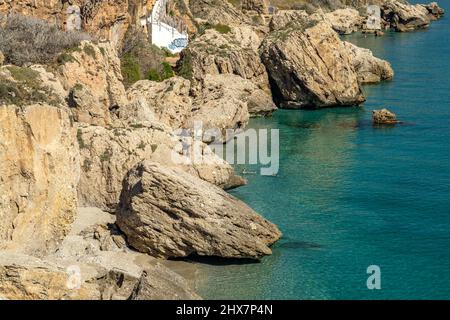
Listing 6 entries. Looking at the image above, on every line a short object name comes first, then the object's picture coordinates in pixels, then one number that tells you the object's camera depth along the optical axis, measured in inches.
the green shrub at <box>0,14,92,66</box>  1665.8
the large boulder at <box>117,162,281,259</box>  1186.0
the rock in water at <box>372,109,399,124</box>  2256.4
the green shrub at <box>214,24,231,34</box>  2902.6
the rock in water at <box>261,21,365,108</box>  2544.3
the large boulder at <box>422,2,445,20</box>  5497.0
